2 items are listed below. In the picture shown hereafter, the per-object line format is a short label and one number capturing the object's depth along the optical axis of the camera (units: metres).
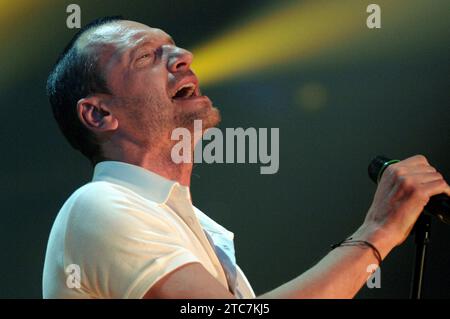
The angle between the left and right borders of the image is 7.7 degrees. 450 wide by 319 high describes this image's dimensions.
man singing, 4.37
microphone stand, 4.43
